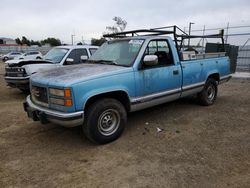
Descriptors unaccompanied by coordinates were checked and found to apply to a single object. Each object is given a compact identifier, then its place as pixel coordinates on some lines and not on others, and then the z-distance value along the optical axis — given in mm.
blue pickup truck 3488
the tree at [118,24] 32666
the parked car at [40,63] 7422
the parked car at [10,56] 34438
